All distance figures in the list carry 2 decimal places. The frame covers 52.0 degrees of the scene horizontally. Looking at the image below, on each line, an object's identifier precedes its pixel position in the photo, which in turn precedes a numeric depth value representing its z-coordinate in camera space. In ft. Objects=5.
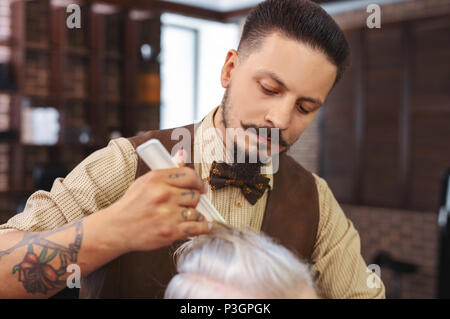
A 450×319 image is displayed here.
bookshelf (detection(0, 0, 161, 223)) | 17.56
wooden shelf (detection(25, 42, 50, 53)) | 17.76
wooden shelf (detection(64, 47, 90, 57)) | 18.98
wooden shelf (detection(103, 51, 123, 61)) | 20.40
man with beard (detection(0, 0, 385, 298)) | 3.34
